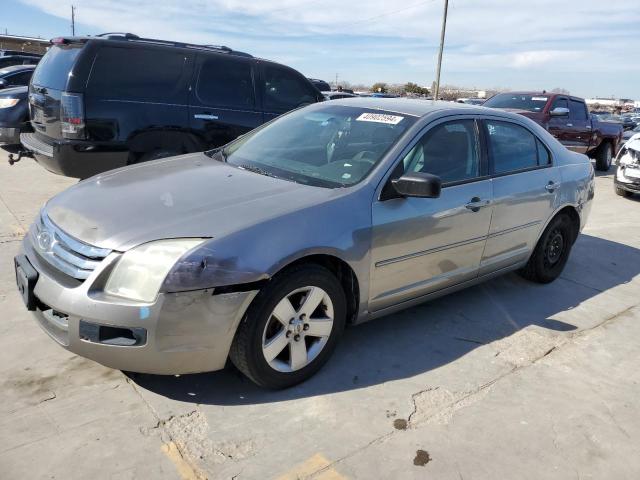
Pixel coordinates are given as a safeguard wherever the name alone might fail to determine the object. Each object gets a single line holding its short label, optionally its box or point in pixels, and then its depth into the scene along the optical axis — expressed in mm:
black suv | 5441
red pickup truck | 11234
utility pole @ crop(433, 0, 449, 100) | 28005
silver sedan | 2566
